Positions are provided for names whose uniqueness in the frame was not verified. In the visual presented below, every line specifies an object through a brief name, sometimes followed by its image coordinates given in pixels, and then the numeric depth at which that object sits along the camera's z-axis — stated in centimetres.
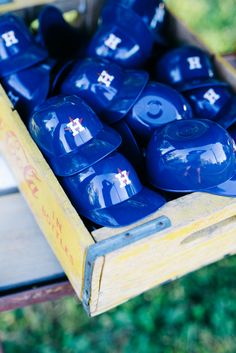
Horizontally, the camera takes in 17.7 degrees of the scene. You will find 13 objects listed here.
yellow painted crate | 91
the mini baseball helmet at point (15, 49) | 109
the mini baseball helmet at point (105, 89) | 102
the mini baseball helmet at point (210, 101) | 108
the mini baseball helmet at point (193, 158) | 94
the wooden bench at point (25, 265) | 107
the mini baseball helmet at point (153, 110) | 102
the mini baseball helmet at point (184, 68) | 112
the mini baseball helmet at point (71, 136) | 95
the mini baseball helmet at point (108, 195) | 94
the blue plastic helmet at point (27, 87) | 107
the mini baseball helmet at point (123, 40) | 112
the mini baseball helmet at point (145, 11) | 117
